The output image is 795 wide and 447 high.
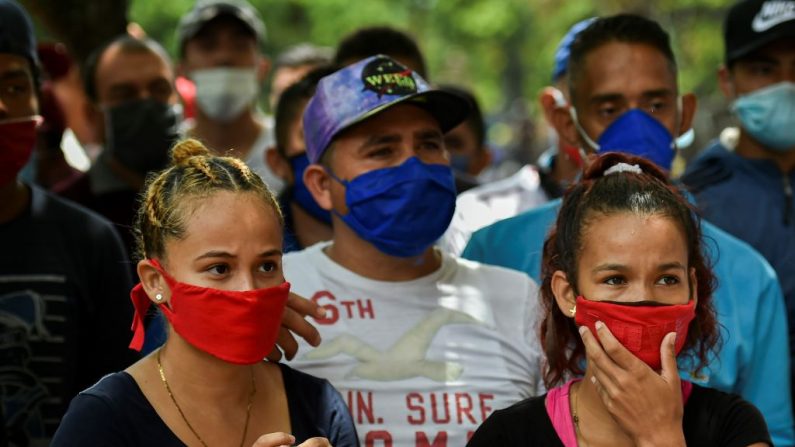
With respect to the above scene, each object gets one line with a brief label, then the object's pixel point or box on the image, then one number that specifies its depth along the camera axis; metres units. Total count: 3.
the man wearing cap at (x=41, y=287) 8.76
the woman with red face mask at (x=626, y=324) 6.61
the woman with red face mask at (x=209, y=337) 6.59
